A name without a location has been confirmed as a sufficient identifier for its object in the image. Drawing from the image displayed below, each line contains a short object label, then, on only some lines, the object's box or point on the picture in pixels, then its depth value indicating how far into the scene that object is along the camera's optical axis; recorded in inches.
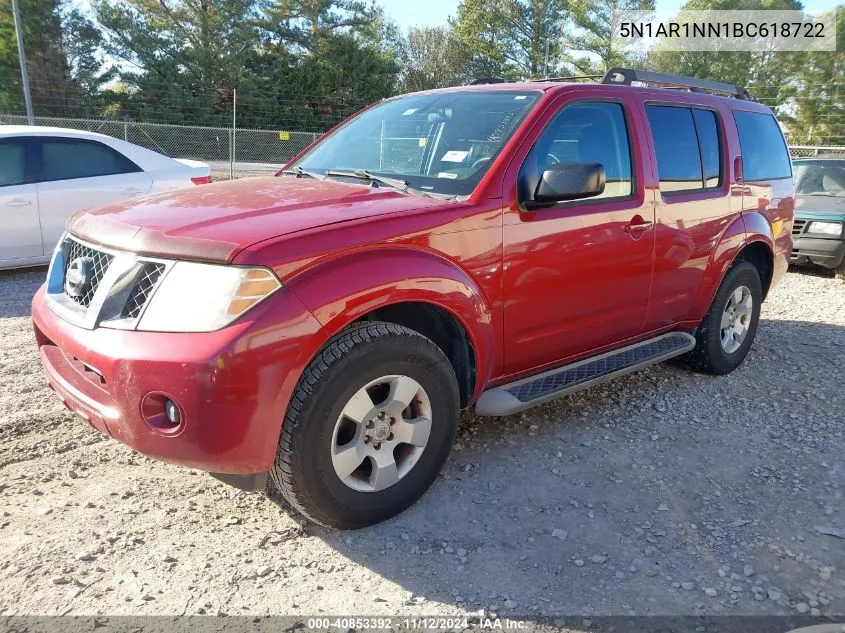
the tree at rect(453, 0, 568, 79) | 1663.4
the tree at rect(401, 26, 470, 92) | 1745.8
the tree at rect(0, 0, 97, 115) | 1111.0
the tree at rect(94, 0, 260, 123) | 1248.8
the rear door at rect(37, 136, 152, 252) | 257.0
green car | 337.7
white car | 251.3
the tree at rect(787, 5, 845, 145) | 1288.1
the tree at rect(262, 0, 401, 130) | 1389.0
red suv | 89.4
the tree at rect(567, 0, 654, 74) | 1545.2
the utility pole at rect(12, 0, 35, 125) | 653.9
